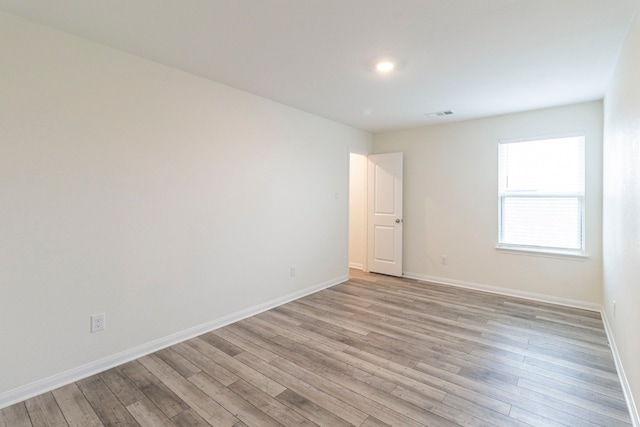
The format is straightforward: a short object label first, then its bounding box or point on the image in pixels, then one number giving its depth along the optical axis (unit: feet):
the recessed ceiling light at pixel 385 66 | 8.79
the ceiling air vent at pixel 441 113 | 13.61
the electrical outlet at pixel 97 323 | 7.77
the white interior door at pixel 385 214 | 17.16
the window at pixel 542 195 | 12.63
